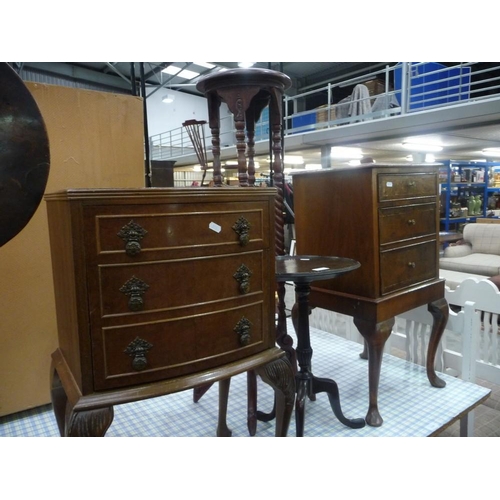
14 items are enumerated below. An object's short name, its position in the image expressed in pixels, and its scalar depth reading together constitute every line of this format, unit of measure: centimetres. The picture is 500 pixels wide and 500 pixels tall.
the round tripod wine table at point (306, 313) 129
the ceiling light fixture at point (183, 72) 988
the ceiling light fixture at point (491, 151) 708
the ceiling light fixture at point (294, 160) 795
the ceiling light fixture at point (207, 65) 969
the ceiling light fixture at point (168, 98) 1000
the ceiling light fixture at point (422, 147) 588
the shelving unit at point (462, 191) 686
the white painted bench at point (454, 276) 408
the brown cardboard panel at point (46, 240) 164
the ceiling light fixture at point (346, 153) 657
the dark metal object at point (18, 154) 94
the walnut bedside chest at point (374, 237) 160
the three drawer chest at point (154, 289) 91
